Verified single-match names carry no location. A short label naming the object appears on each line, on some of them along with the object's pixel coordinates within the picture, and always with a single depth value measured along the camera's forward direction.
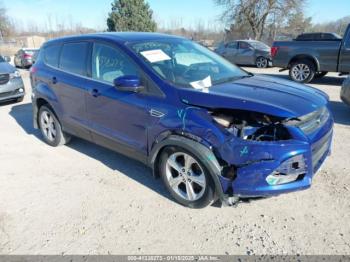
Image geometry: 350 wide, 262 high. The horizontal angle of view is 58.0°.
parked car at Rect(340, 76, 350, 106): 6.16
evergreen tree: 27.80
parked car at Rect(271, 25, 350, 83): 9.81
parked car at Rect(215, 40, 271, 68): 15.87
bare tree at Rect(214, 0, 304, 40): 32.09
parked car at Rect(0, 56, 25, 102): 8.51
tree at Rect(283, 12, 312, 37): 33.31
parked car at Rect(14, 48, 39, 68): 19.31
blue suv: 2.89
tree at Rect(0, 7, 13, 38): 55.84
